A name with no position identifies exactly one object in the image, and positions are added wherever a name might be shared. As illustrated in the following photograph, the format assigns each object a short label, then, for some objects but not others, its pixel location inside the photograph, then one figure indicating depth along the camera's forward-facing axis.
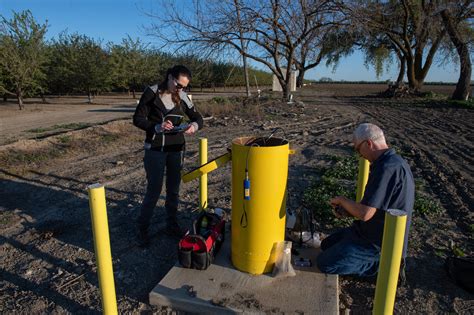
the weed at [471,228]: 4.22
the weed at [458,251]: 3.62
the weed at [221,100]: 18.41
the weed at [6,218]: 4.57
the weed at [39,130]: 11.88
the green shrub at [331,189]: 4.64
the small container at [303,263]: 3.36
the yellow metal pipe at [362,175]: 3.89
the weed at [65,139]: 9.30
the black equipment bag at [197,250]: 3.21
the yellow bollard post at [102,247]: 2.27
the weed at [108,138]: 9.98
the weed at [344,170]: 6.33
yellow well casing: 2.90
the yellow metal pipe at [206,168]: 3.12
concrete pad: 2.78
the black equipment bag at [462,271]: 3.06
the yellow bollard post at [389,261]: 1.96
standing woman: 3.56
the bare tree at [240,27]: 14.40
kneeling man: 2.77
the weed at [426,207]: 4.77
